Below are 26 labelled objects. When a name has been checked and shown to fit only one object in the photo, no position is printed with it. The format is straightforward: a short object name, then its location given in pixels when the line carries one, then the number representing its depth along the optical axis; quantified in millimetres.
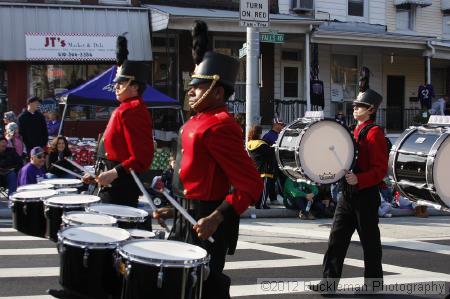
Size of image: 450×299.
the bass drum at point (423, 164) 5738
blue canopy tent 14920
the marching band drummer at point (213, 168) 4363
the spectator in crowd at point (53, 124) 16078
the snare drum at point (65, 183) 6850
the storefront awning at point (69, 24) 17266
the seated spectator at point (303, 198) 12945
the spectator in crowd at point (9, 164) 13141
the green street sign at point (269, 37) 13696
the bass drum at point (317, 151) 6781
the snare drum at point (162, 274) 4059
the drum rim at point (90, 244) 4480
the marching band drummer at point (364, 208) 6691
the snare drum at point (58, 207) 5656
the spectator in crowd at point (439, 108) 23047
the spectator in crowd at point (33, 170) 11570
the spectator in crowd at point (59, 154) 12265
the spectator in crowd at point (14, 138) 13883
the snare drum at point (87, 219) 5000
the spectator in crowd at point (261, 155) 13266
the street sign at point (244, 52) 13641
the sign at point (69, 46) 17344
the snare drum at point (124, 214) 5297
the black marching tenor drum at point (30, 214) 6102
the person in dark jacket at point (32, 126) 14297
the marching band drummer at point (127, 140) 5914
